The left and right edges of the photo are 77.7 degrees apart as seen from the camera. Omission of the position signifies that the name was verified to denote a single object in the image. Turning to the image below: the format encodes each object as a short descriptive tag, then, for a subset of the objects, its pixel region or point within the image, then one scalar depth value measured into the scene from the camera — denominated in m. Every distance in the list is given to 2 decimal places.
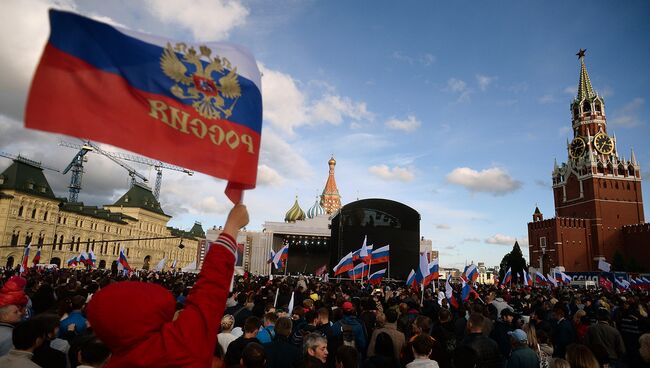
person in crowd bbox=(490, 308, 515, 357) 7.87
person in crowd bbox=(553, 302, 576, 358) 8.45
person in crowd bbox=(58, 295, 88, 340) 6.09
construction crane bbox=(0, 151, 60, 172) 58.31
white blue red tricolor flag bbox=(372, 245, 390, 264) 22.14
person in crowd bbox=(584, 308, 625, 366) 7.35
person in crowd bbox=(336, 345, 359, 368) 4.31
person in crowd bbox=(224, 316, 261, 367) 4.92
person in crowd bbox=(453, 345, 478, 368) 4.54
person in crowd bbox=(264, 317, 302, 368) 4.95
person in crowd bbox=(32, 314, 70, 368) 3.85
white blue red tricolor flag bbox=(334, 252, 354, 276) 22.28
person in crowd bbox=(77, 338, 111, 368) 3.38
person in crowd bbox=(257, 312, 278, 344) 6.22
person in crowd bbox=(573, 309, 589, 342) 8.31
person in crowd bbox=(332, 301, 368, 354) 6.61
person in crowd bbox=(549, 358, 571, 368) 4.37
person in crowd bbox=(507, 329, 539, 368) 5.45
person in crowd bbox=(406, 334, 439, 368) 4.57
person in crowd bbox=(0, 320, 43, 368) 3.42
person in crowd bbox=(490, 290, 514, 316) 10.56
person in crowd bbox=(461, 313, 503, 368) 5.66
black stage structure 41.38
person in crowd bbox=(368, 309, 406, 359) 6.41
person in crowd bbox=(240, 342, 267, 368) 3.72
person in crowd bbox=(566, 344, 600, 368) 4.46
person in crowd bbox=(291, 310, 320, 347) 6.46
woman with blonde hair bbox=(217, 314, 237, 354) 5.65
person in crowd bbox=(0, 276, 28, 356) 4.49
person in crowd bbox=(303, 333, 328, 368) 4.55
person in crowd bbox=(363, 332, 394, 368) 5.84
